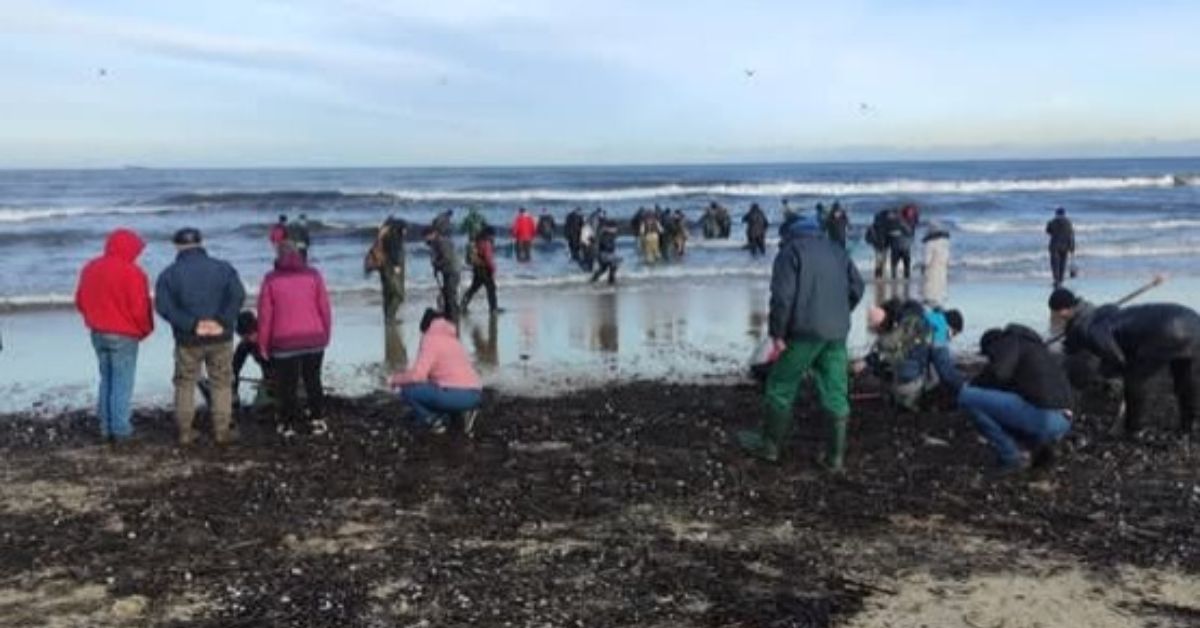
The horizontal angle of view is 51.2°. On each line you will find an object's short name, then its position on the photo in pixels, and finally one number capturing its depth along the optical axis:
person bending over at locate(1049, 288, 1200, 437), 8.75
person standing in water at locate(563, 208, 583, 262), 27.69
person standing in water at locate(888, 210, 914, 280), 22.97
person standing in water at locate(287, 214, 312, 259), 20.87
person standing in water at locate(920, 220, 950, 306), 18.44
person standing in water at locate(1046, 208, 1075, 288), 22.05
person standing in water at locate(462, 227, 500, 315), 17.80
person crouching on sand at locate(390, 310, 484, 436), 9.16
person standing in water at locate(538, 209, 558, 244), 32.47
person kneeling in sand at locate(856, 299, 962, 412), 10.02
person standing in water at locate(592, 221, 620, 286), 23.25
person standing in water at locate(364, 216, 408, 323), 17.11
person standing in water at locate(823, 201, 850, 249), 25.61
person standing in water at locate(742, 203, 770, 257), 29.77
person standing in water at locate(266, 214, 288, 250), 19.56
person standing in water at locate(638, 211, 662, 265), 28.94
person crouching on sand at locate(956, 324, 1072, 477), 7.87
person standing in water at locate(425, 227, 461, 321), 16.88
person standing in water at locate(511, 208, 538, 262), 27.56
